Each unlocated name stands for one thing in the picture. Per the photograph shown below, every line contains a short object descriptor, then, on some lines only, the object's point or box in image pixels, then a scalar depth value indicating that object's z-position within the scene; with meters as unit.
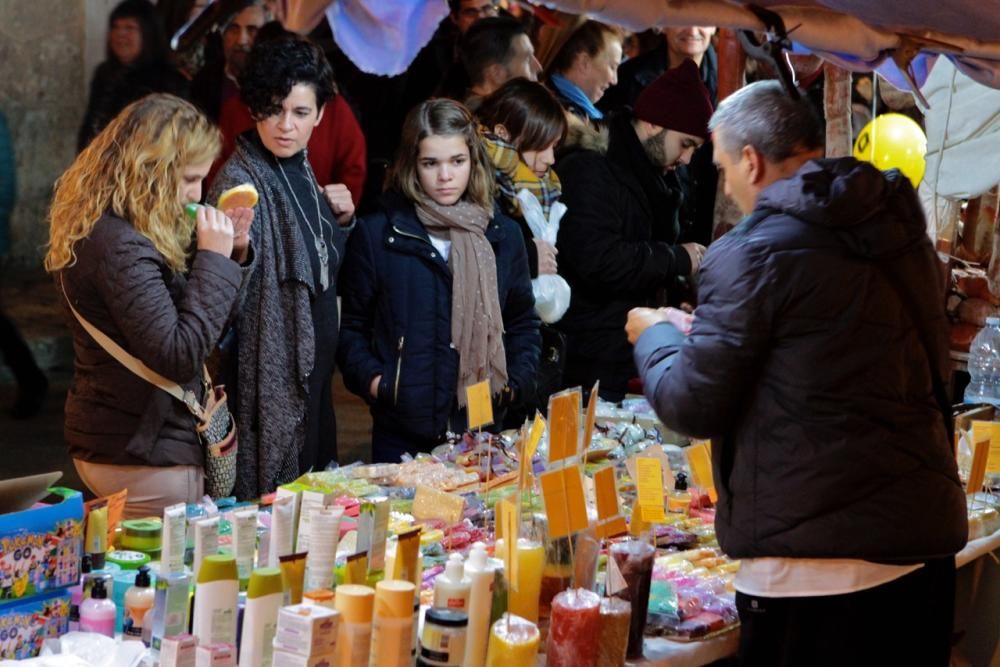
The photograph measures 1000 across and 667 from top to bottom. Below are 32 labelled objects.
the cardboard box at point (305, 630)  4.29
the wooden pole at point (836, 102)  9.62
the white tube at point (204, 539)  5.01
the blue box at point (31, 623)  4.75
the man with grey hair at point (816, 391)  5.30
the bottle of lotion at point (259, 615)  4.53
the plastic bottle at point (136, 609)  4.89
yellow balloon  11.86
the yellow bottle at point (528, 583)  5.37
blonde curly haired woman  6.88
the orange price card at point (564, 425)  5.77
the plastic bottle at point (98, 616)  4.93
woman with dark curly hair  8.37
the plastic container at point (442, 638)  4.80
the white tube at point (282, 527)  5.31
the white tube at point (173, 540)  5.27
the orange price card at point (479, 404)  7.08
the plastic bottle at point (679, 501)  7.52
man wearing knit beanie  10.49
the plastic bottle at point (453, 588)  4.91
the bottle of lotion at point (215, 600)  4.56
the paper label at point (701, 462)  7.03
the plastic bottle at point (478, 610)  4.96
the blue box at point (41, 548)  4.73
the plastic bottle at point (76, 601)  5.02
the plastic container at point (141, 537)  5.89
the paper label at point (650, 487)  6.37
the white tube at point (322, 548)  5.18
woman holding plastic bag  9.89
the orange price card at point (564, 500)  5.39
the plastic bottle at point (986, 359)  10.89
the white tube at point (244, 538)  5.37
